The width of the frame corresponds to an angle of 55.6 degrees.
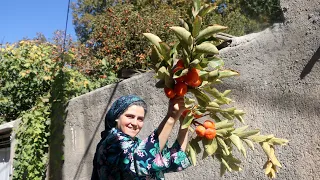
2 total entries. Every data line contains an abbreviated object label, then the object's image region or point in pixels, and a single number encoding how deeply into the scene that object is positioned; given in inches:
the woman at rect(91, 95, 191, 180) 53.1
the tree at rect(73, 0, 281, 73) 221.8
